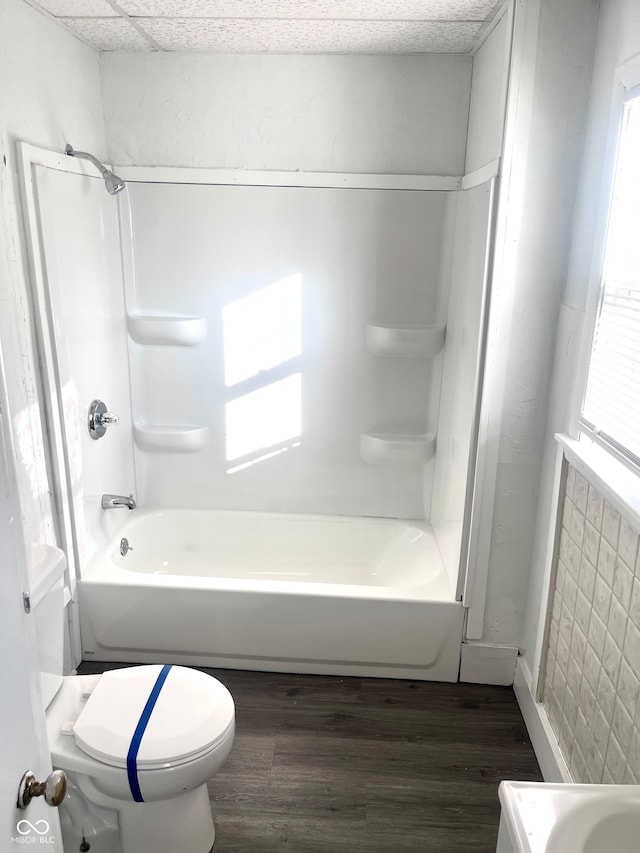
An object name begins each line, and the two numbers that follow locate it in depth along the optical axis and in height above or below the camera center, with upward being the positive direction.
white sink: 0.99 -0.86
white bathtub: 2.37 -1.35
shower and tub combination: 2.37 -0.68
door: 0.83 -0.58
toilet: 1.58 -1.20
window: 1.63 -0.20
